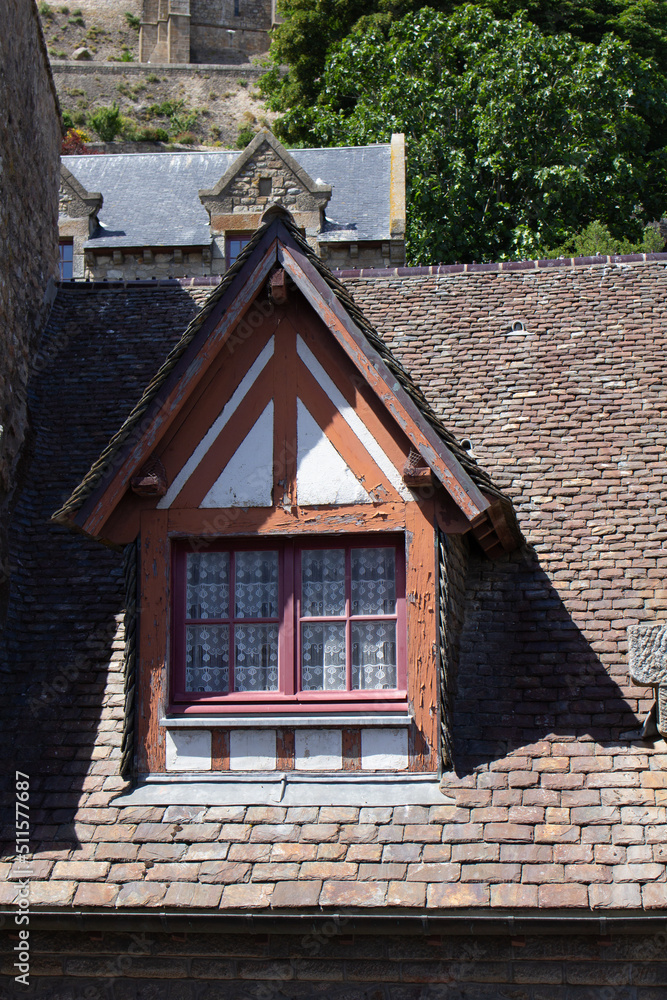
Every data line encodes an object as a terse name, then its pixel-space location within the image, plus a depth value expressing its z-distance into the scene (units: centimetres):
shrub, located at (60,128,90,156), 4388
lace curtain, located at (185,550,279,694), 650
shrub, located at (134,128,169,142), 5294
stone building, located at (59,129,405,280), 1888
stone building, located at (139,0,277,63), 6900
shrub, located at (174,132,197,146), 5559
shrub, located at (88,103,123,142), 5100
